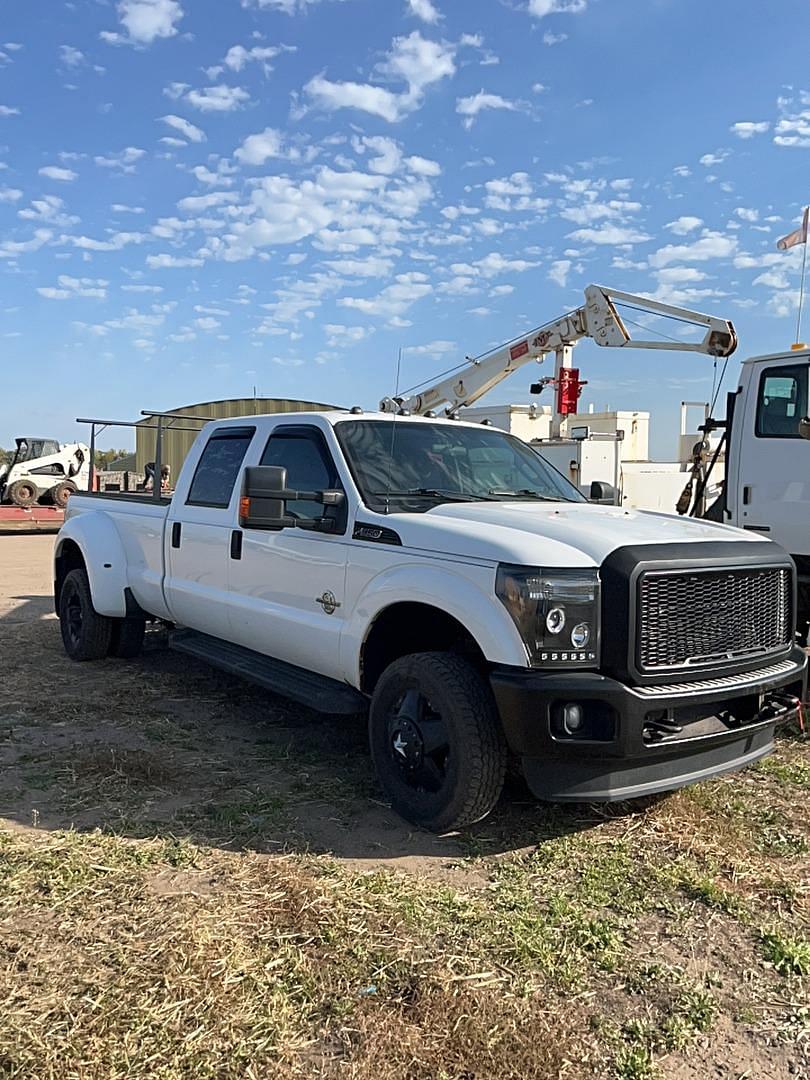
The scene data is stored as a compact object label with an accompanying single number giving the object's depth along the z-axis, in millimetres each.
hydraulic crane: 12086
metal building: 25812
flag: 10648
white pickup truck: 3648
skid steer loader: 25875
